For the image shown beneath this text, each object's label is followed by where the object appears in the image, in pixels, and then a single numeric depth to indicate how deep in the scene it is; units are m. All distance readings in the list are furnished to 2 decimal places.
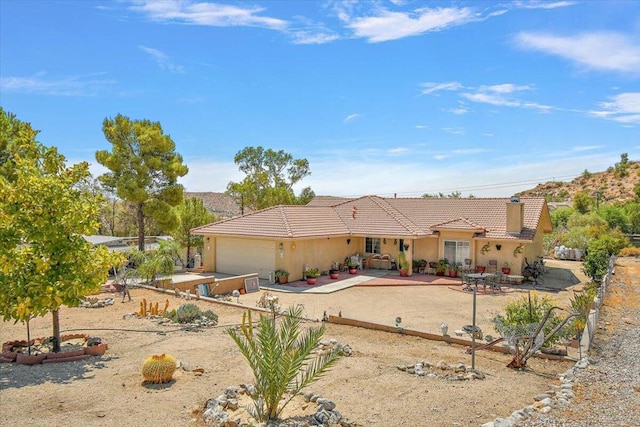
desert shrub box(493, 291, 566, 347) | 12.96
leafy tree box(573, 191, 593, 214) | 60.12
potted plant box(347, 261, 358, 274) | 29.65
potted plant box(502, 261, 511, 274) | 27.58
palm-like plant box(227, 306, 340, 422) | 8.28
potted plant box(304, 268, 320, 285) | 25.84
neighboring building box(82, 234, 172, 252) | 30.95
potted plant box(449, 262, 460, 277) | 28.39
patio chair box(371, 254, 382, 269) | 31.37
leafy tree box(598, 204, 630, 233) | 47.28
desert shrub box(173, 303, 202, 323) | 16.45
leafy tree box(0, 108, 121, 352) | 11.67
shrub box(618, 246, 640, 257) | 40.19
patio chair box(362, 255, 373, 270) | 31.56
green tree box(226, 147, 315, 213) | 48.22
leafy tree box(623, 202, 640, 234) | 46.44
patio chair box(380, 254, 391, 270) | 31.06
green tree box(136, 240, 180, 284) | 23.28
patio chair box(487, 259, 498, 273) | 27.69
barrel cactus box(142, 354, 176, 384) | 10.39
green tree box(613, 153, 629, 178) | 86.62
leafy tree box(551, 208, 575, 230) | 51.91
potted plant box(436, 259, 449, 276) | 28.84
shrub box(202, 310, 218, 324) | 16.73
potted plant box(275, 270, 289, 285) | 25.67
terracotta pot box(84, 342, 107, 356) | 12.77
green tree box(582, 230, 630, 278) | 26.02
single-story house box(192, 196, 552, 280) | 27.14
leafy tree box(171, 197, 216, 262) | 34.31
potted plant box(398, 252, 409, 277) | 28.72
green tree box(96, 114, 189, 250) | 31.31
